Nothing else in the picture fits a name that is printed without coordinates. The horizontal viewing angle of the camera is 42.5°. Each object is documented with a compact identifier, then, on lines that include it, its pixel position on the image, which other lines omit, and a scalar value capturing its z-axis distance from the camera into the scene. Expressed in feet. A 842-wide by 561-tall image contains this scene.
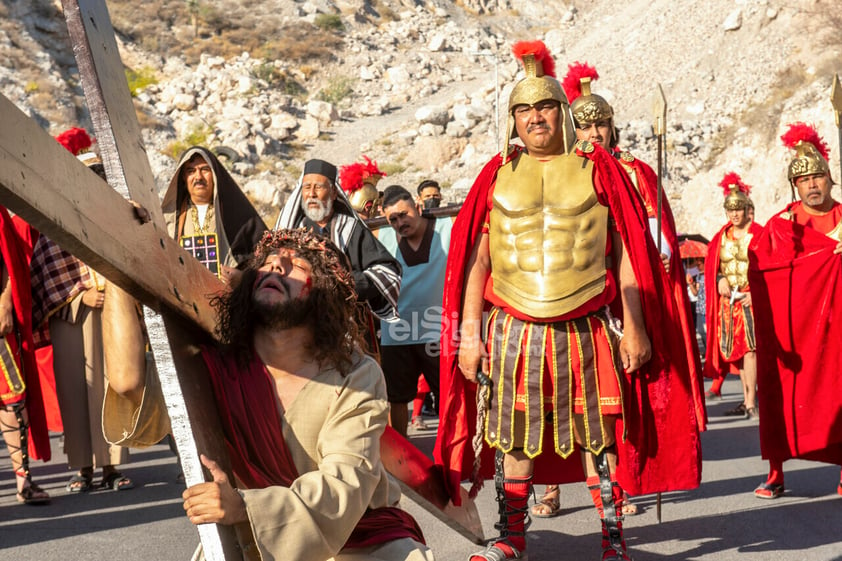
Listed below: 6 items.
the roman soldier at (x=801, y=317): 22.16
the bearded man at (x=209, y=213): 18.52
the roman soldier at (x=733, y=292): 33.14
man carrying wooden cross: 8.94
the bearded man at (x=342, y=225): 19.83
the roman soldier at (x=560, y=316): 15.70
